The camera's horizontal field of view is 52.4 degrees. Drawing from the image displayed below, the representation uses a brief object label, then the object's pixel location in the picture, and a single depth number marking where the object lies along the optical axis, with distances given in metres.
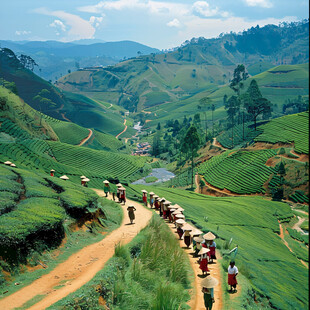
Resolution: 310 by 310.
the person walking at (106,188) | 33.97
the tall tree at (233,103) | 123.09
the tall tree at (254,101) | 100.50
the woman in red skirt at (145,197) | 33.97
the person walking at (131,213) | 25.61
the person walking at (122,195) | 31.96
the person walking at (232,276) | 16.28
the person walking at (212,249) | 19.85
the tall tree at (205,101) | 133.01
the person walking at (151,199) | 33.19
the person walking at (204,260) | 17.80
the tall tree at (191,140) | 77.88
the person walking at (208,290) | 14.32
